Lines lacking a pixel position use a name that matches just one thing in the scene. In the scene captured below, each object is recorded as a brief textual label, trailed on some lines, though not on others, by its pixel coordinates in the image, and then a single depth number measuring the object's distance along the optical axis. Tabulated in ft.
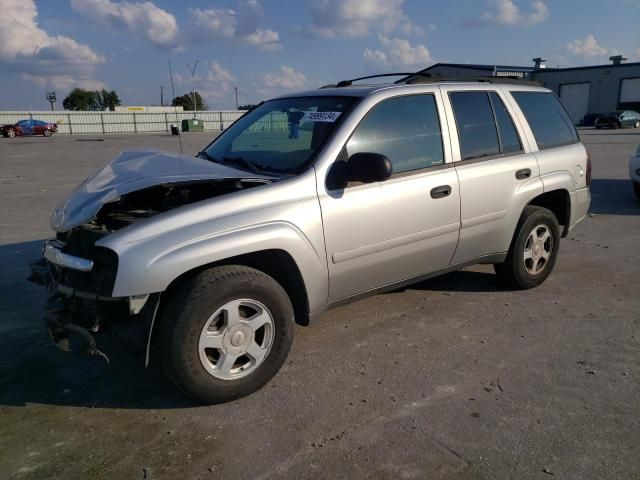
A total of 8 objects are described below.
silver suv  9.54
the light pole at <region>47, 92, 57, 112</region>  245.24
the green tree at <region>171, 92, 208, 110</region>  336.43
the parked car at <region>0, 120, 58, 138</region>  132.49
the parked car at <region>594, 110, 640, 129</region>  131.75
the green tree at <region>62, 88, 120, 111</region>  324.80
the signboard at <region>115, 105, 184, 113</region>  218.59
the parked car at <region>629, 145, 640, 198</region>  29.95
